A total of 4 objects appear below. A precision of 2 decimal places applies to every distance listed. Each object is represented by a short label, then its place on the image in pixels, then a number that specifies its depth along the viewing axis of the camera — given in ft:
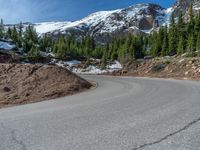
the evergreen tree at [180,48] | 109.18
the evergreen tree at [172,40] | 119.20
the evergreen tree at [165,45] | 121.48
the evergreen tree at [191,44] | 103.98
